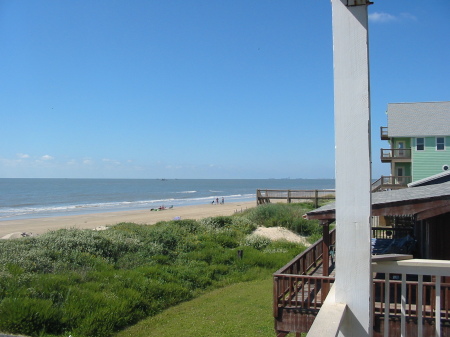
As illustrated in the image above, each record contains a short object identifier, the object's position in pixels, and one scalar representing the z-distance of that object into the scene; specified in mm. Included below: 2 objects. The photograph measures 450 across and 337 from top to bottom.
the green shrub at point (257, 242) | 18631
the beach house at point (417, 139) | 30819
